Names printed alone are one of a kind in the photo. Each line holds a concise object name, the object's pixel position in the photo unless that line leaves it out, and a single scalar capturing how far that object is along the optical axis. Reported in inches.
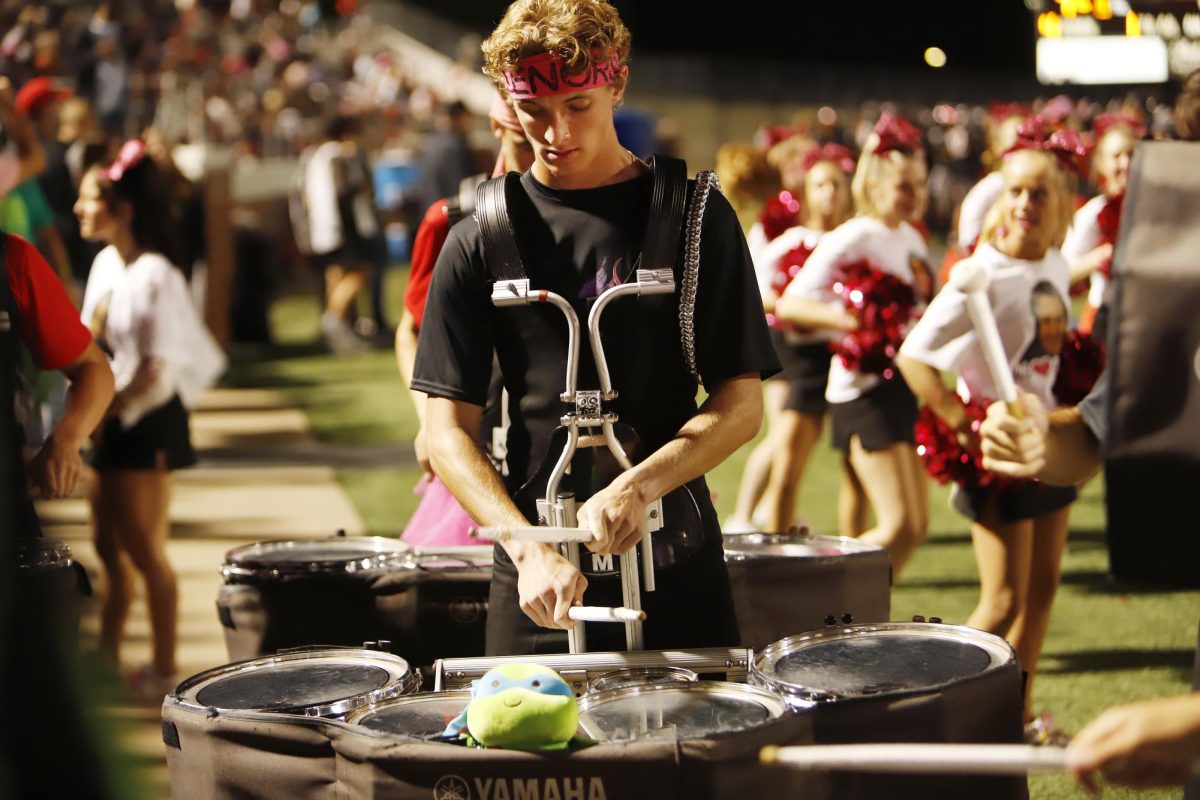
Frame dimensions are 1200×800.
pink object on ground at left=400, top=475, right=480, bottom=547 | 163.8
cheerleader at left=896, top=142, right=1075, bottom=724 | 177.0
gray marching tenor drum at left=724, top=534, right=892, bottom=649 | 149.6
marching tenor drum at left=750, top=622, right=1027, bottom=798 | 100.7
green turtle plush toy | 93.6
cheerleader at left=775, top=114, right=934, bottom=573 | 225.6
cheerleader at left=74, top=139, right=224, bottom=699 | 215.0
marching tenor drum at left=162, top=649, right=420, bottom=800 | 102.3
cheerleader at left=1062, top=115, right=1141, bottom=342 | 251.1
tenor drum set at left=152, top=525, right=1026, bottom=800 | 93.6
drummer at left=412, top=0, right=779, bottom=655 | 110.2
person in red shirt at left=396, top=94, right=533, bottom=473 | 150.5
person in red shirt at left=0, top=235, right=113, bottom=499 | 132.6
